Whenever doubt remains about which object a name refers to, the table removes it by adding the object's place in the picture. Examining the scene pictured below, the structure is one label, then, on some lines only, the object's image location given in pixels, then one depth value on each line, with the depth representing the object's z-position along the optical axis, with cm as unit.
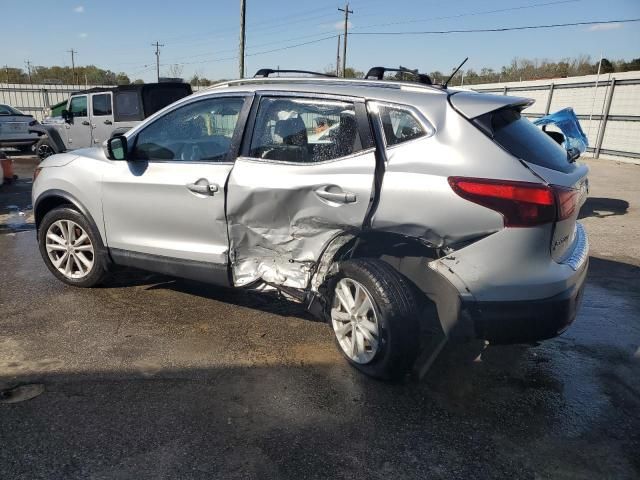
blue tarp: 868
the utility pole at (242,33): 2438
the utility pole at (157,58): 7578
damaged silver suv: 273
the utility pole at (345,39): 4544
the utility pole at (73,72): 6662
